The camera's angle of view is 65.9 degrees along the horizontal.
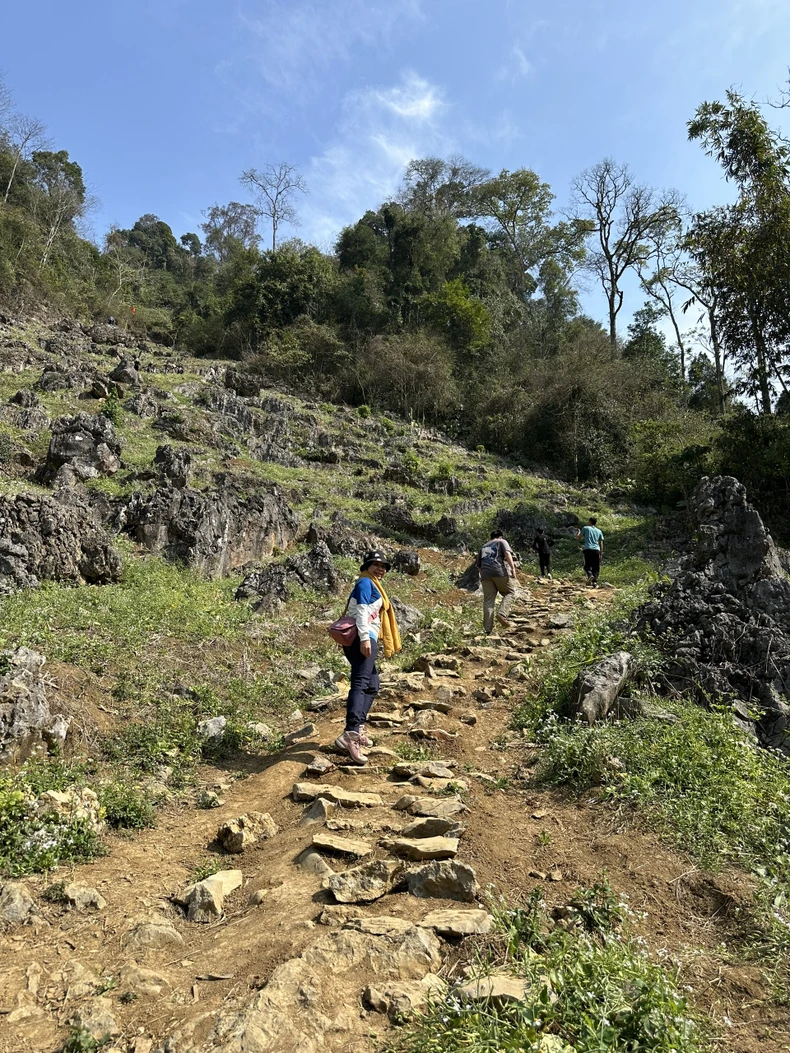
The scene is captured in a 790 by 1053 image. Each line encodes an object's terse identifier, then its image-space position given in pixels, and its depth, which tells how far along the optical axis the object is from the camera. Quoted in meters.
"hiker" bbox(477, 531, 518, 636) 8.62
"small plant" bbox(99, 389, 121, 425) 17.94
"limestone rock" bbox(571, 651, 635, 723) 4.77
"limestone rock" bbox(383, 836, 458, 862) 3.20
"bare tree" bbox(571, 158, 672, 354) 33.22
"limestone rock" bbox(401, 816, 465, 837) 3.47
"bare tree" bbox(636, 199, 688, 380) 33.25
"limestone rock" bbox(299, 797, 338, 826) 3.79
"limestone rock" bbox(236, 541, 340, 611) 8.87
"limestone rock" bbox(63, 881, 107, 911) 2.96
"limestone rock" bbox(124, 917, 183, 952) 2.68
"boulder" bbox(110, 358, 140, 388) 21.44
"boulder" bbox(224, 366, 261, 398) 26.25
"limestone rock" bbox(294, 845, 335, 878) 3.16
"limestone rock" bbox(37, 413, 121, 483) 12.70
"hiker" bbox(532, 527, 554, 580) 13.38
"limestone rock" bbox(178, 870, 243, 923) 2.97
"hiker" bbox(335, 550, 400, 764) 4.89
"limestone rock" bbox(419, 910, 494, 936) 2.54
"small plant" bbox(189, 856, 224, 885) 3.30
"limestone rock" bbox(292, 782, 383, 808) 4.00
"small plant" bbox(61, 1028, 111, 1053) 2.06
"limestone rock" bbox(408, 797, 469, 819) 3.73
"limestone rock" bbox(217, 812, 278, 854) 3.62
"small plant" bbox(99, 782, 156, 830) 3.83
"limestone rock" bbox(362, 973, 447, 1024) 2.14
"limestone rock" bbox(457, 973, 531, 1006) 2.07
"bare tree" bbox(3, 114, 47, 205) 35.16
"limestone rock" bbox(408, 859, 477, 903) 2.87
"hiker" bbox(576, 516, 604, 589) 12.10
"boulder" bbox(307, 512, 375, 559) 12.26
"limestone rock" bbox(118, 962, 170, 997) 2.36
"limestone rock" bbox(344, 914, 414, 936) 2.55
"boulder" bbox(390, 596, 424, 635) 8.67
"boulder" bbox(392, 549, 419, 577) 12.32
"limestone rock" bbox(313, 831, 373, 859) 3.35
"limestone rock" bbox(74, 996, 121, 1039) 2.12
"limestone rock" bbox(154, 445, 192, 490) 13.42
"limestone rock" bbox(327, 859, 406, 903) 2.89
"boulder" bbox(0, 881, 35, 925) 2.80
